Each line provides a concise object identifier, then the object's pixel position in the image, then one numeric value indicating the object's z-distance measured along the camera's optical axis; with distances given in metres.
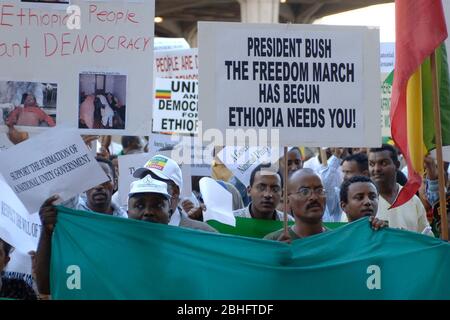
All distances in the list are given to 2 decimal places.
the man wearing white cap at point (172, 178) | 11.27
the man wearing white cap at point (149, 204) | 10.55
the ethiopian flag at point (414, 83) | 11.12
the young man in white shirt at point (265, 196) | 13.38
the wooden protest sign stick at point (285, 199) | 10.55
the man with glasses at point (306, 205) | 11.16
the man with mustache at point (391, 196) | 13.12
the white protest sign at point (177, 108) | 17.02
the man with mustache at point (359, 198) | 12.09
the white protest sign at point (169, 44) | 25.03
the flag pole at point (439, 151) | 10.50
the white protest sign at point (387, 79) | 18.64
